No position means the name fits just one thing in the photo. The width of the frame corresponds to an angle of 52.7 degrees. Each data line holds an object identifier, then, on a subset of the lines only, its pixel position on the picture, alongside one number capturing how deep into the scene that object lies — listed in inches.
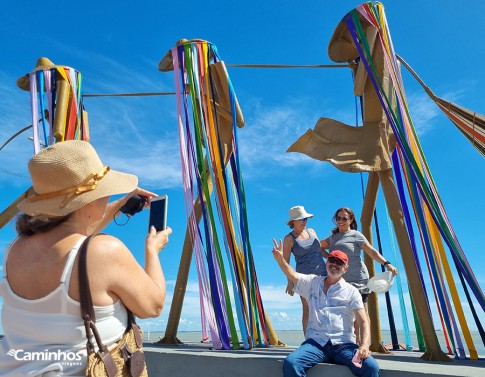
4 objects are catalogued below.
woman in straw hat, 44.4
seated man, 110.3
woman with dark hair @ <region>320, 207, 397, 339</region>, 152.0
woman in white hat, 160.6
